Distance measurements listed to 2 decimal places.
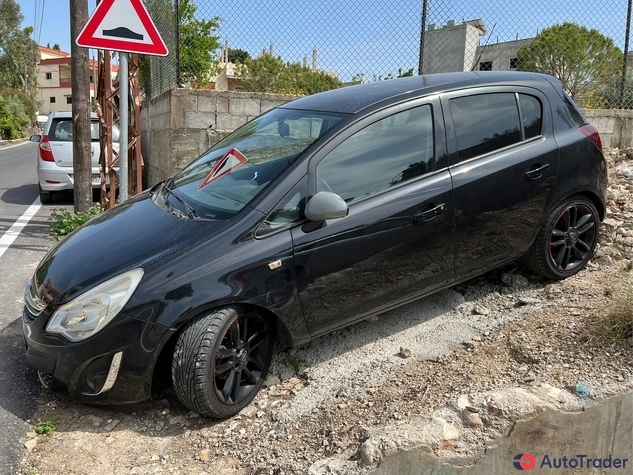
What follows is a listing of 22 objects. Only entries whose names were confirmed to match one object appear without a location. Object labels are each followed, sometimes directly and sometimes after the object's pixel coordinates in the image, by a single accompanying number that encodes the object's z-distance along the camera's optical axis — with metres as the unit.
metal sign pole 5.45
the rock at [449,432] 2.76
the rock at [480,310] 4.05
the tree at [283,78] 8.04
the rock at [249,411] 3.26
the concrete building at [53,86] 76.25
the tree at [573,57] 8.60
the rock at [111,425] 3.17
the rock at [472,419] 2.82
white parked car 9.66
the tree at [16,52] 54.22
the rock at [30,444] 3.00
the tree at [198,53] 8.05
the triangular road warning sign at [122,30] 5.14
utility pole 7.14
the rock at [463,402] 2.92
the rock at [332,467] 2.69
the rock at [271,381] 3.52
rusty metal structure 7.36
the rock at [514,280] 4.35
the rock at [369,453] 2.70
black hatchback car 2.97
